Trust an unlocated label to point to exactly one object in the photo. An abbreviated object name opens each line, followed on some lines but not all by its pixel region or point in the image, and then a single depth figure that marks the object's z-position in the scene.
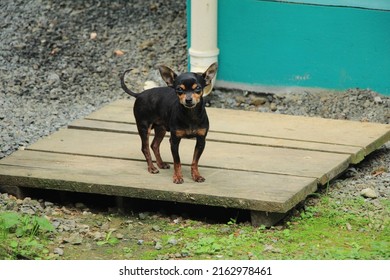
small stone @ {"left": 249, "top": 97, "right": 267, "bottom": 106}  16.01
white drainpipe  15.49
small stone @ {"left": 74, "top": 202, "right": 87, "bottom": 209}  12.43
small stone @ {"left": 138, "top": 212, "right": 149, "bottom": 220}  12.04
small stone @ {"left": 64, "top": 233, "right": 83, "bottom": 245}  11.08
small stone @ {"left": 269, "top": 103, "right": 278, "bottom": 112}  15.82
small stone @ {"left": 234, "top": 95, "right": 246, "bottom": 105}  16.12
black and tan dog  11.23
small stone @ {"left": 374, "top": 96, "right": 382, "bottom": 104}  15.27
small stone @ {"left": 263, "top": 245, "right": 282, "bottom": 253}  10.77
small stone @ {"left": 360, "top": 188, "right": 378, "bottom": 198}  12.47
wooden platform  11.63
